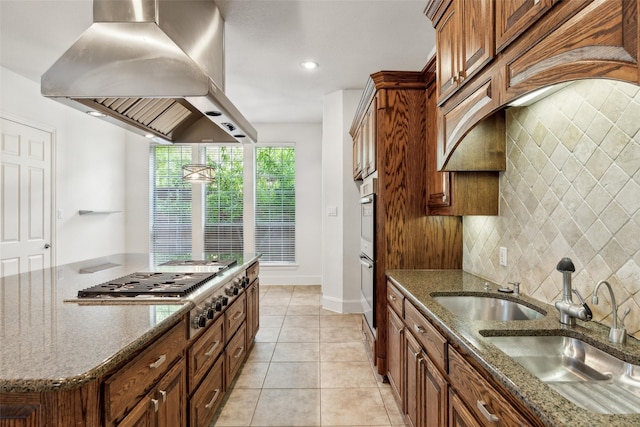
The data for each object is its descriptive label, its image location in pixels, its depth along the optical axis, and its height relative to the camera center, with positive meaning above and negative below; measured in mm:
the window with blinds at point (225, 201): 6210 +300
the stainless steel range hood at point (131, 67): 1716 +747
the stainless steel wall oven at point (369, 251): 2742 -280
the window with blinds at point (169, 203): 6176 +266
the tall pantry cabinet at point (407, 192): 2605 +189
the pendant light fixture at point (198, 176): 4277 +512
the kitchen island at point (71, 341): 866 -373
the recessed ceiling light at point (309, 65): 3820 +1670
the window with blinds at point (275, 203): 6277 +265
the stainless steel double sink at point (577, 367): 968 -485
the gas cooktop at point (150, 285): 1599 -335
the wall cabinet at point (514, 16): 1029 +631
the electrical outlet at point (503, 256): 2008 -220
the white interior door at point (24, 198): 3748 +232
